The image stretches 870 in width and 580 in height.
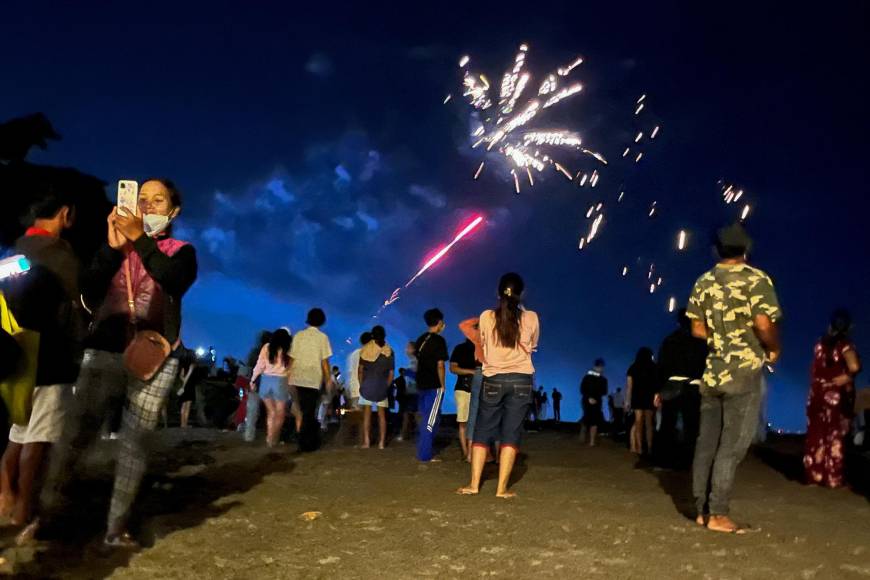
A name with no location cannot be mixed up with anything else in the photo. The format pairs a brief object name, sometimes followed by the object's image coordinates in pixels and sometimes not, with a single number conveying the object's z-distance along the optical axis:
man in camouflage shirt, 6.29
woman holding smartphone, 4.68
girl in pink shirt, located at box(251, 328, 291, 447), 13.02
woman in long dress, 9.53
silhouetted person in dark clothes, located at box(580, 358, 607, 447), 16.78
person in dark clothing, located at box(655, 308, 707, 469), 10.71
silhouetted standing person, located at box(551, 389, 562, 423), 39.97
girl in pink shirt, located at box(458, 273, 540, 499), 7.90
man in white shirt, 12.59
